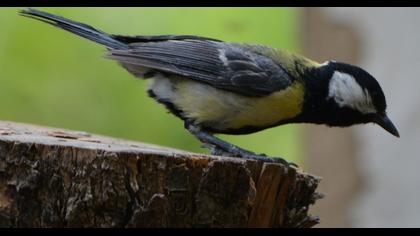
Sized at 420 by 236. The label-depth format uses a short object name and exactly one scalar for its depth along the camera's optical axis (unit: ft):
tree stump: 18.21
